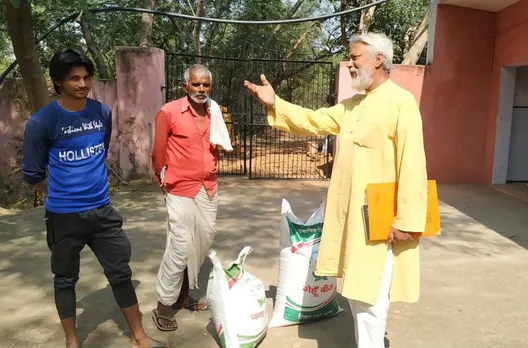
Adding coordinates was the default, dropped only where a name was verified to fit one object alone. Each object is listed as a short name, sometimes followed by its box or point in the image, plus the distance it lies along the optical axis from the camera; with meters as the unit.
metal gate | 9.94
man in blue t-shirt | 2.44
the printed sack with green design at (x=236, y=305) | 2.68
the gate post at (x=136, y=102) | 8.07
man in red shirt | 2.94
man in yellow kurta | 2.24
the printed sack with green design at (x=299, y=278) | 2.99
